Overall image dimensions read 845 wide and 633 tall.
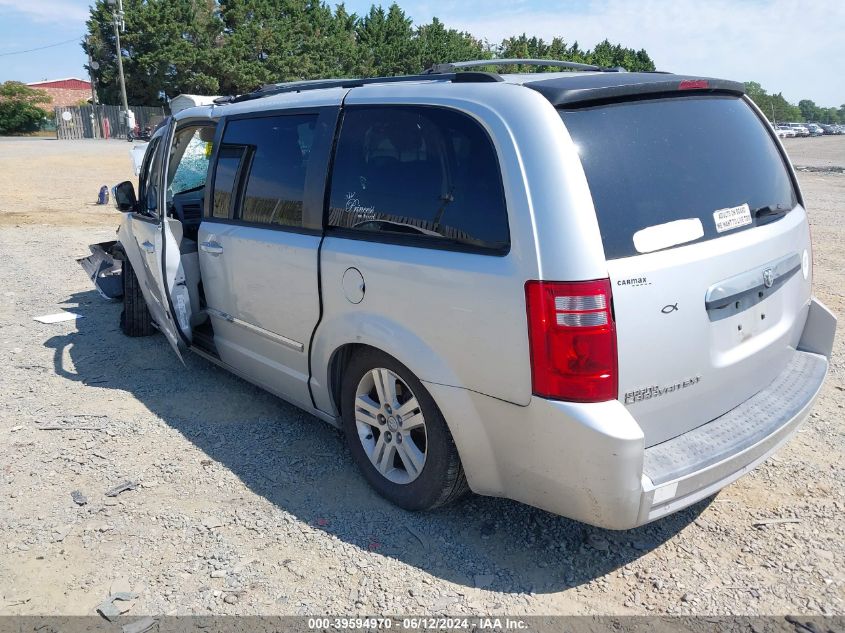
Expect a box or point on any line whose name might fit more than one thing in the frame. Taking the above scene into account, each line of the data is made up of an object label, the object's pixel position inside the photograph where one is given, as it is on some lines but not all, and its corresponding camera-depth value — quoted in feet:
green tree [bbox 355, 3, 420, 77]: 199.52
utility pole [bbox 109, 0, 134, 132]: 145.79
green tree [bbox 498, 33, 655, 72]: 235.40
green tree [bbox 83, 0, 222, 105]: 171.94
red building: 269.64
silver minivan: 8.30
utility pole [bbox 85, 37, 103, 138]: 180.05
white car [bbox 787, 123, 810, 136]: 256.25
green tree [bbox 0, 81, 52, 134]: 203.41
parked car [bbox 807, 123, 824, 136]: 263.29
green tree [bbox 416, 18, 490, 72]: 204.95
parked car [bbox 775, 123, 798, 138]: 244.28
